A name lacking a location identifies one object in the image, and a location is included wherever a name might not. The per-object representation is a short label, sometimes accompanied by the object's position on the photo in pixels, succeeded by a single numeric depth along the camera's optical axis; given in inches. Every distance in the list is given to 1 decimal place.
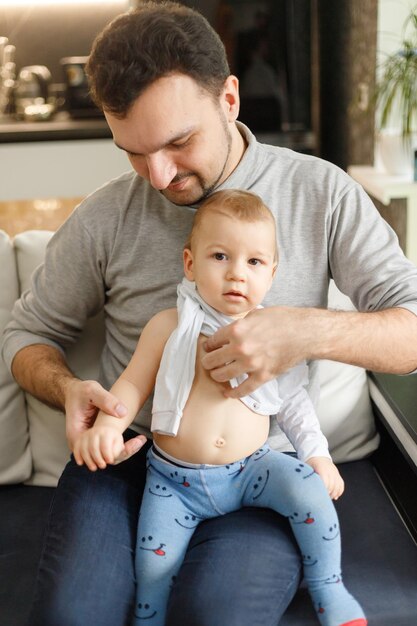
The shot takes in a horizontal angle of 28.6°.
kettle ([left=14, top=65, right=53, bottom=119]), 165.0
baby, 52.4
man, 51.7
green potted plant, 110.9
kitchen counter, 157.1
